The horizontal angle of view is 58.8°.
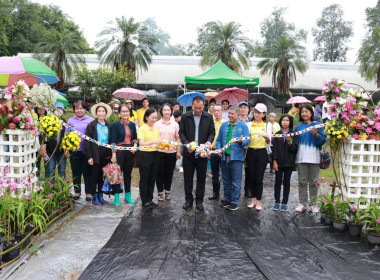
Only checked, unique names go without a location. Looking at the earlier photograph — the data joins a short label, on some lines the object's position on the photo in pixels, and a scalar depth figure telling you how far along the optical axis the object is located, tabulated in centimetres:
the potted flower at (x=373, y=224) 412
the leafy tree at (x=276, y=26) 5350
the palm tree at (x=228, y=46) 2189
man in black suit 548
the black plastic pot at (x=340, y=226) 460
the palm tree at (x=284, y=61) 2402
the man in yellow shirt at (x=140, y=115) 934
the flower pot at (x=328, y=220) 483
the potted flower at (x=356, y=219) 445
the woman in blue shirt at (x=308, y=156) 524
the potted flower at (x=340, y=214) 461
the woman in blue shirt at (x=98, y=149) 563
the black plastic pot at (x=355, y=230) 445
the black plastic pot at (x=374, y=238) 409
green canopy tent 924
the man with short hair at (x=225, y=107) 771
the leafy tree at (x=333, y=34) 4616
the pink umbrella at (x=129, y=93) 1149
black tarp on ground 334
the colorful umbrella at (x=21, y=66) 572
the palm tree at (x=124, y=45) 2169
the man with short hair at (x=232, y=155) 542
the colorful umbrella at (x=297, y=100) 936
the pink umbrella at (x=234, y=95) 910
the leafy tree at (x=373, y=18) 3416
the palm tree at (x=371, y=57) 2167
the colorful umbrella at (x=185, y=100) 763
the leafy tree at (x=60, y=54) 2305
